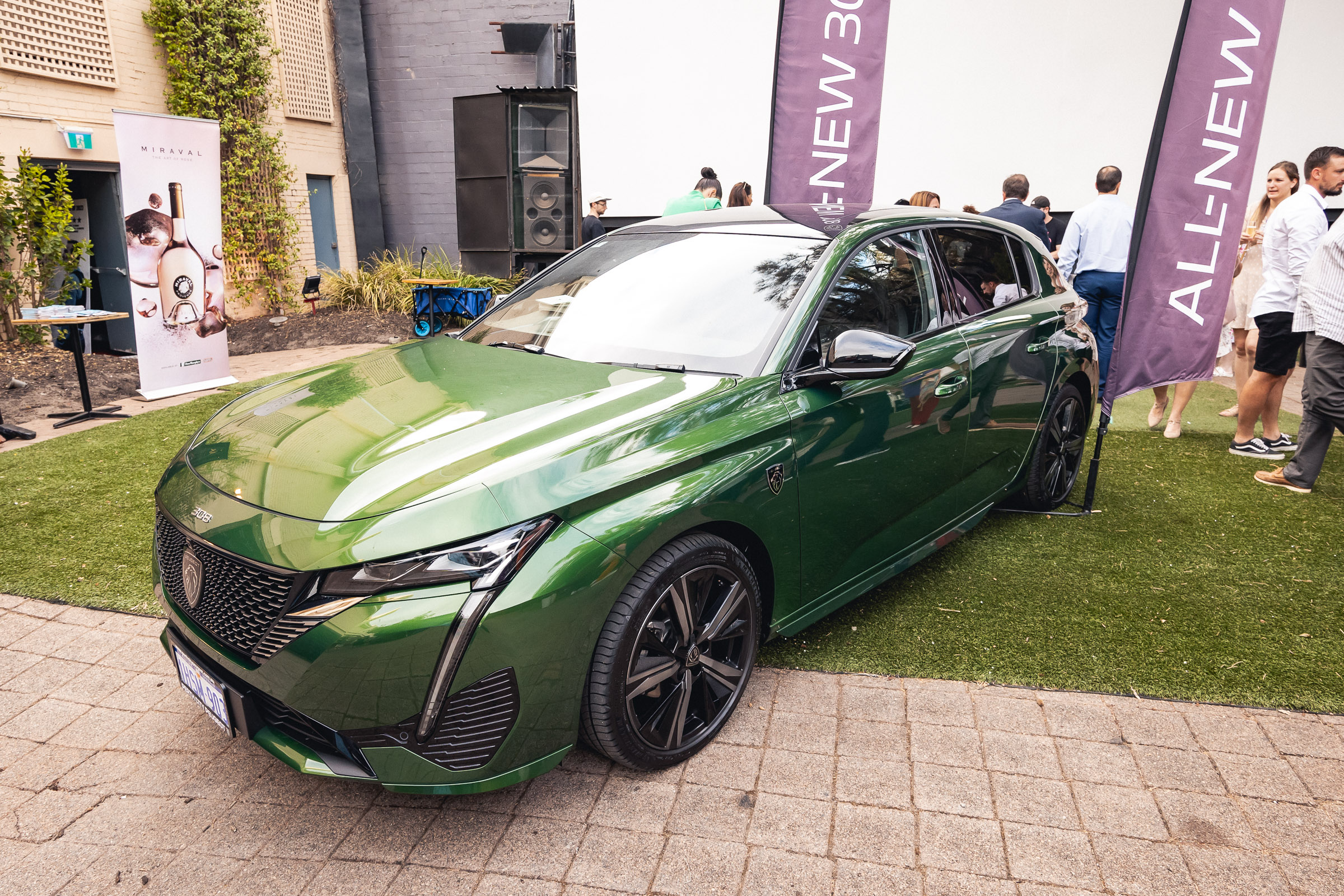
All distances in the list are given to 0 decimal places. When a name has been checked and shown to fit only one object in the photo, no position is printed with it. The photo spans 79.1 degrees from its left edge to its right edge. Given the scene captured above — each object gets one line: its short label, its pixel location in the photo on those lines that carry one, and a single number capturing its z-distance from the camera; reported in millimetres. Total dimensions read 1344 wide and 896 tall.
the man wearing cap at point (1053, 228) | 8688
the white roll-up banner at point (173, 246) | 6941
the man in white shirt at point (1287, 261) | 5102
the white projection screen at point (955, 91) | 8406
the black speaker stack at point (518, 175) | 11617
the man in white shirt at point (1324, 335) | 4430
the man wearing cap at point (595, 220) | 9902
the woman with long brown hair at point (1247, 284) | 6273
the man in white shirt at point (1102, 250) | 6133
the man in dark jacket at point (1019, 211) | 6641
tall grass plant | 12617
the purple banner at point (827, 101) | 5551
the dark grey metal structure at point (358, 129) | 14070
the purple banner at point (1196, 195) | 4000
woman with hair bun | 7684
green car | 1895
